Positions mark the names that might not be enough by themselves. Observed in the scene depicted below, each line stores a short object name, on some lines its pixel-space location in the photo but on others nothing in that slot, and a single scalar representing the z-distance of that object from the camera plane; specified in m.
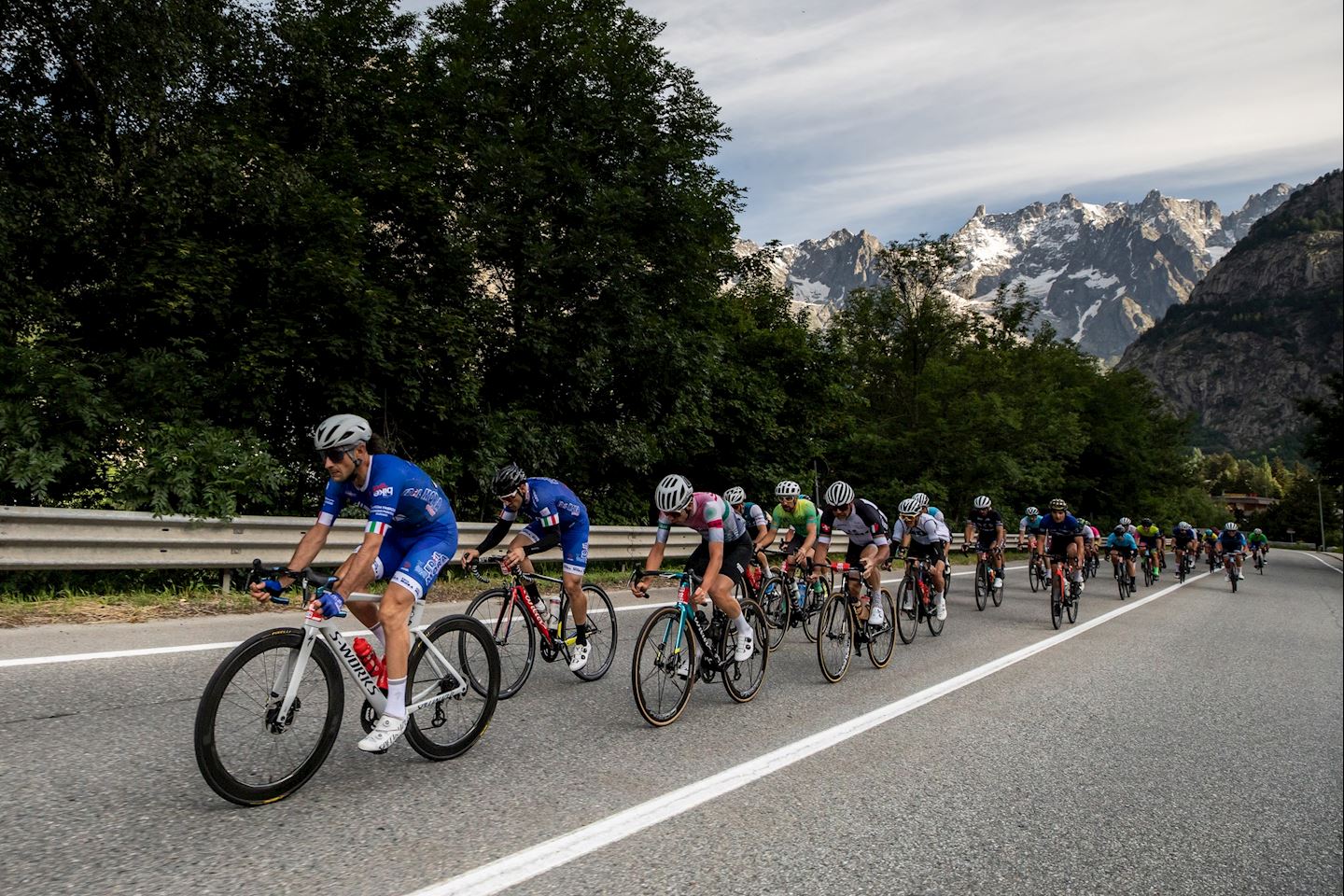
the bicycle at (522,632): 6.42
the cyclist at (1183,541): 25.34
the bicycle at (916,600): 10.12
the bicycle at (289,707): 3.57
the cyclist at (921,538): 10.60
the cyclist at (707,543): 6.11
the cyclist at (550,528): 6.57
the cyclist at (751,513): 9.85
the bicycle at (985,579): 14.42
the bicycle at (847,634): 7.33
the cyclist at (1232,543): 22.19
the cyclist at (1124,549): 18.50
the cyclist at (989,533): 14.52
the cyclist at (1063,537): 13.16
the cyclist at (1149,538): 23.26
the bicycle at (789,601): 9.54
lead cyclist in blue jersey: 4.07
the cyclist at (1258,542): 32.84
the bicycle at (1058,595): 11.97
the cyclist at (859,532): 8.43
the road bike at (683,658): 5.58
